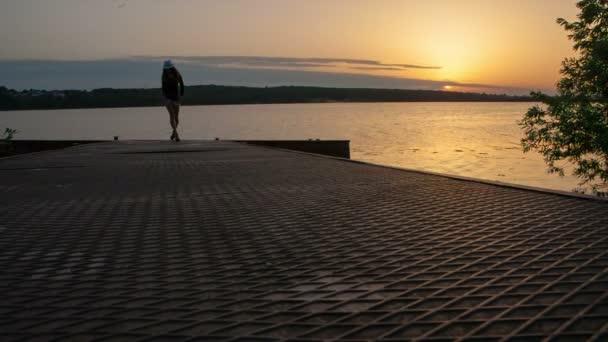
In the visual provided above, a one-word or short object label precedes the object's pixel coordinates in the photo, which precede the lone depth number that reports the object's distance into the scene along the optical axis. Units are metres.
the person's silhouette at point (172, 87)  17.27
